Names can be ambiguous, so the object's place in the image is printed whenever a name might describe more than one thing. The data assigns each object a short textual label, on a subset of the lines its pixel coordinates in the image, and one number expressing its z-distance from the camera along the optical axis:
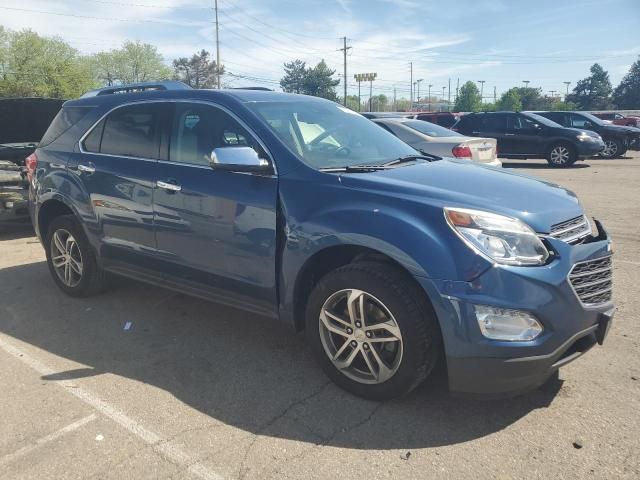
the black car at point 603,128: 18.64
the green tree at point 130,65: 84.19
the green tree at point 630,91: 73.94
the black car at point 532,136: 15.91
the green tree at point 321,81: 81.82
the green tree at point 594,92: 82.19
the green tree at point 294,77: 86.38
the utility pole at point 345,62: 71.12
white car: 8.75
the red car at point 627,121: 24.65
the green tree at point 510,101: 97.50
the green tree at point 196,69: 82.29
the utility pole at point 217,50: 56.52
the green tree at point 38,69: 52.47
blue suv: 2.60
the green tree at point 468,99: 113.26
